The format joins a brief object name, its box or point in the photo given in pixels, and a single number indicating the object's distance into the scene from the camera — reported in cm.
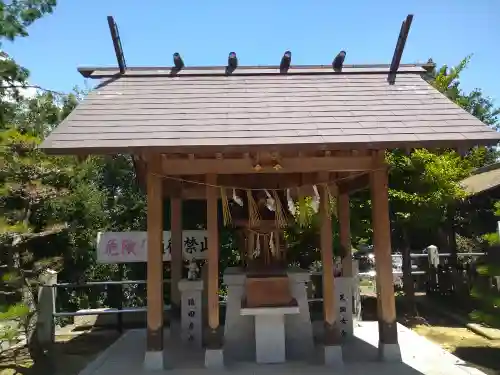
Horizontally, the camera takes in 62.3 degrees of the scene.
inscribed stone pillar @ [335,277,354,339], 802
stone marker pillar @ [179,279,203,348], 783
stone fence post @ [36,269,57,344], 826
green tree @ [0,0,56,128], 834
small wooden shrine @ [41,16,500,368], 560
